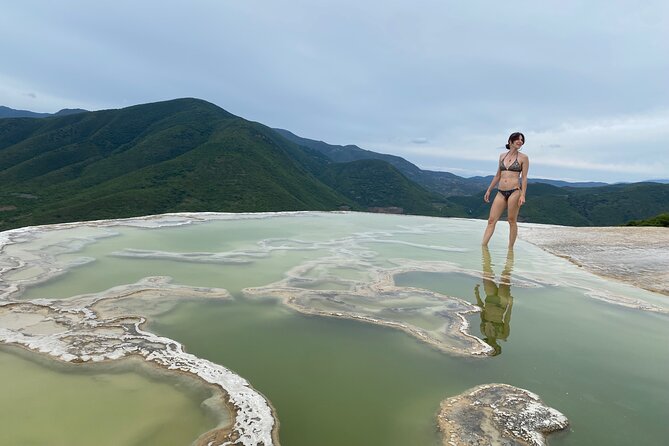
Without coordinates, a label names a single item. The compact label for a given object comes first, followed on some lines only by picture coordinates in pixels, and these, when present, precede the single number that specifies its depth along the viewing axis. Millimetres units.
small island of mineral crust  2750
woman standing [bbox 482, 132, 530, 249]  9680
